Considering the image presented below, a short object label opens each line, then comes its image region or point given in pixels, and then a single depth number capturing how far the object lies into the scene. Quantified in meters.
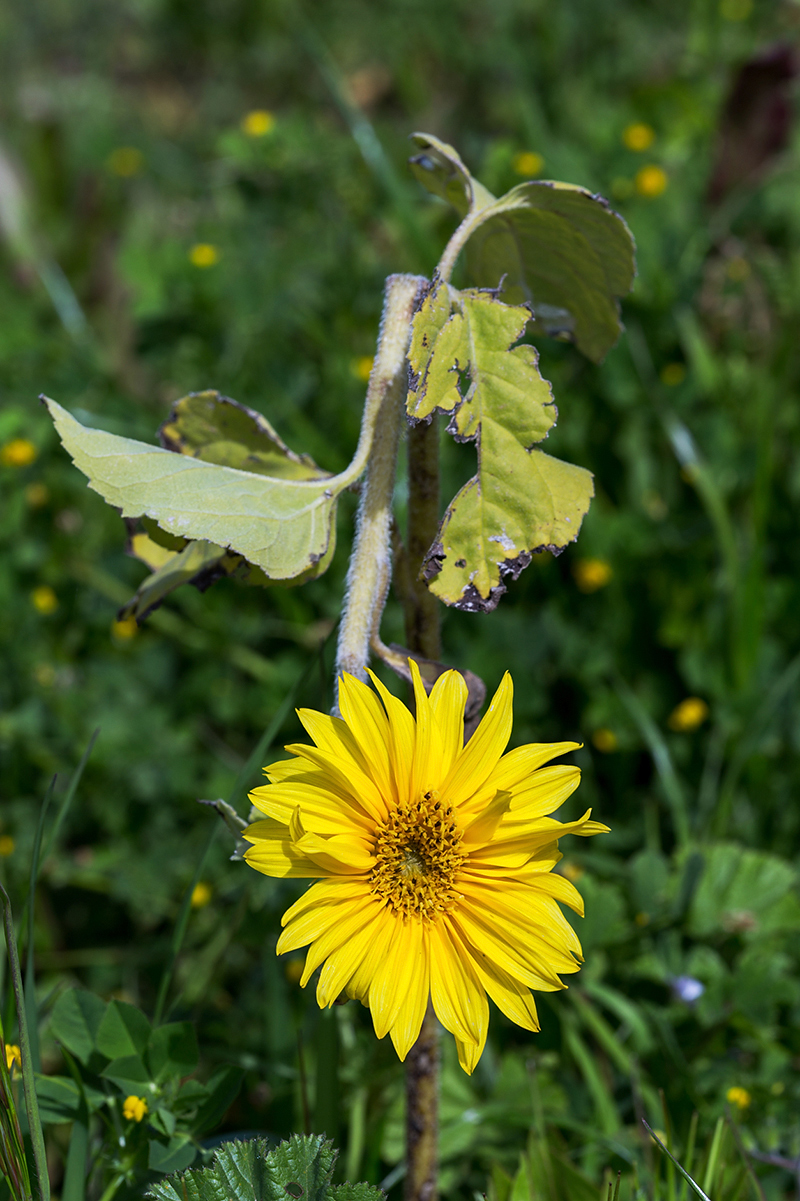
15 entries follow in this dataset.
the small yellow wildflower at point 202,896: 2.16
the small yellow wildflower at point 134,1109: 1.18
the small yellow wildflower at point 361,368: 2.71
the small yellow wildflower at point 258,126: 3.29
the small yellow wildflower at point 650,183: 3.16
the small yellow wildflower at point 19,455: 2.64
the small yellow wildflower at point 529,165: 3.06
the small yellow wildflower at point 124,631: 2.49
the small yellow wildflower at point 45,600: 2.50
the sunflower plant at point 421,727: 0.94
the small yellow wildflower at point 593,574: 2.43
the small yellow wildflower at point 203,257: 2.98
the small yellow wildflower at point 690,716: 2.29
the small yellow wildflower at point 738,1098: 1.50
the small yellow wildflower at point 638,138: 3.31
